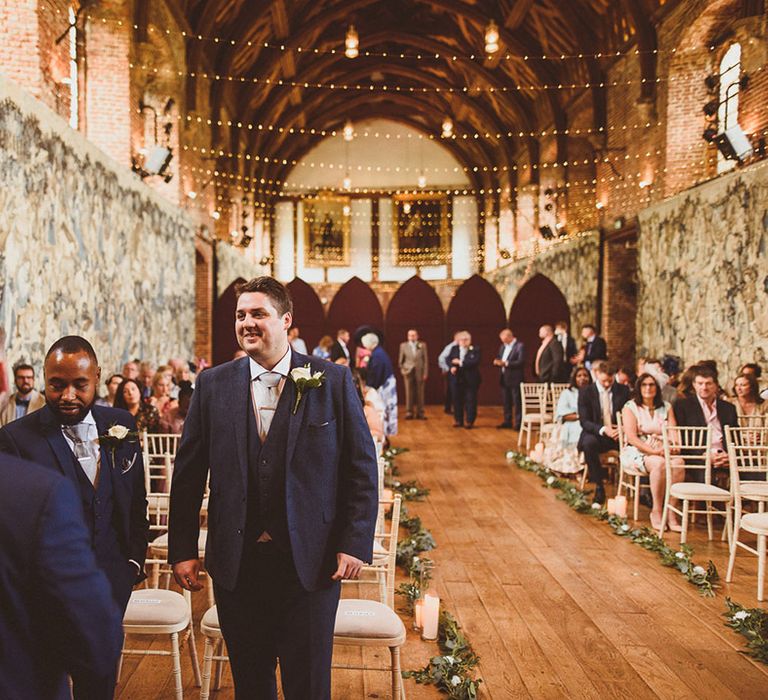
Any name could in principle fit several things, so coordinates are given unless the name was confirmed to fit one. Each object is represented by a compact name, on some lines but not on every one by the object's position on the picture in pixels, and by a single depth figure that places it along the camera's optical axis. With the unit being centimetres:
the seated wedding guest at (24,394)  538
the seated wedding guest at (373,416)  559
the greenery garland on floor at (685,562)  358
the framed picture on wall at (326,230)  2294
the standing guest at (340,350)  839
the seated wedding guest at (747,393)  624
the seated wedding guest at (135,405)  540
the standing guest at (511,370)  1140
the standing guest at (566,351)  1082
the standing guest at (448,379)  1186
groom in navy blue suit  196
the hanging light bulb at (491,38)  941
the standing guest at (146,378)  724
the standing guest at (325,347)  975
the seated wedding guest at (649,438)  581
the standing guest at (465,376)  1155
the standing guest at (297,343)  1060
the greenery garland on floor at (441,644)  304
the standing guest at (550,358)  1073
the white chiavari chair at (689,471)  507
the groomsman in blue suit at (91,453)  216
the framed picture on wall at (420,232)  2311
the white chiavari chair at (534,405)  898
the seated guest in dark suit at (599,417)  666
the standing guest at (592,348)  1050
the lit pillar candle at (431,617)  359
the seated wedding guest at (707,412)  568
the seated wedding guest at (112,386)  656
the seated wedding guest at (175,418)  546
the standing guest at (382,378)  855
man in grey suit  1277
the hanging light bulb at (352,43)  977
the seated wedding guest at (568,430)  764
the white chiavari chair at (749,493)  407
